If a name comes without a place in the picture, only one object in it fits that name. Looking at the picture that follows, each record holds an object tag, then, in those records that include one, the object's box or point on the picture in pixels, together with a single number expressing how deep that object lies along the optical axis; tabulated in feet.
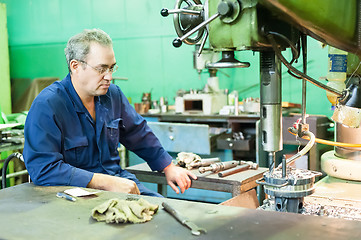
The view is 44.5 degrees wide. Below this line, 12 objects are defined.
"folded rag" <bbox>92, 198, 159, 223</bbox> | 3.72
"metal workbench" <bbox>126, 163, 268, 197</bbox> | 6.72
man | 6.05
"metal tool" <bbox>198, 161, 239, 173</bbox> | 7.09
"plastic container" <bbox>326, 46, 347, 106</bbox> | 5.02
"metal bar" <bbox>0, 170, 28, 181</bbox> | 12.85
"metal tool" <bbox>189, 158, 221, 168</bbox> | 7.39
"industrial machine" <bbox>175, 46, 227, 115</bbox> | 14.20
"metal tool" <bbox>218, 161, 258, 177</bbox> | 6.94
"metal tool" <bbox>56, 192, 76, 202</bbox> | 4.45
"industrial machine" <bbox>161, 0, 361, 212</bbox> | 3.60
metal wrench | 3.44
